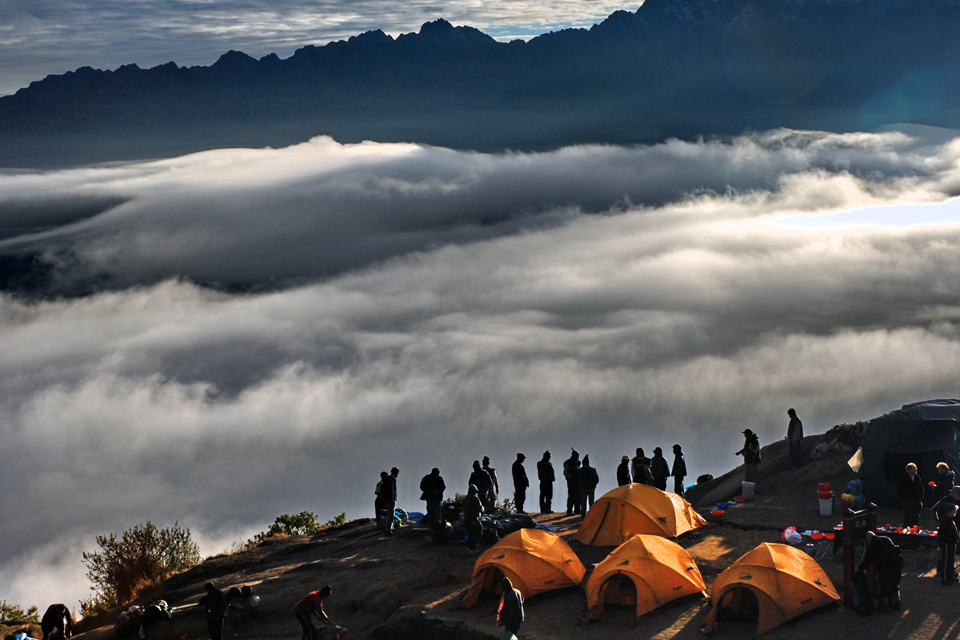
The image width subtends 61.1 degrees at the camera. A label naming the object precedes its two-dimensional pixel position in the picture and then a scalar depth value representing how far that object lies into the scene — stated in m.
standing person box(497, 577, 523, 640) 16.16
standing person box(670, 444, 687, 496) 28.69
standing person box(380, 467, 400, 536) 26.80
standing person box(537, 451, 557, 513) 28.45
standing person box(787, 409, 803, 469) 28.83
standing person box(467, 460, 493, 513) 26.28
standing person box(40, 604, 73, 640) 21.86
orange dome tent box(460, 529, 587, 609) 20.47
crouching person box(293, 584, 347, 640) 19.09
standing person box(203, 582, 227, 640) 20.51
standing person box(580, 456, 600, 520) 26.98
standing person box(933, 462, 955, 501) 20.23
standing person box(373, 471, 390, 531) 27.18
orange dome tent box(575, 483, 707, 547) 23.33
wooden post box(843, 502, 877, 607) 17.47
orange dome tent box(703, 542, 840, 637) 17.55
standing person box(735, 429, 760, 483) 27.97
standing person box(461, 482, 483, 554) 24.31
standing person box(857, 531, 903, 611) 17.17
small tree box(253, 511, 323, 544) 38.00
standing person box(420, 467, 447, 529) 25.88
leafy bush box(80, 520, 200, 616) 30.92
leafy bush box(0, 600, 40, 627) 31.87
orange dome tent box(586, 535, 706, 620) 18.94
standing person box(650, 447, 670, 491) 27.65
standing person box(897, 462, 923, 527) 20.89
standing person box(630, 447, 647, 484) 26.66
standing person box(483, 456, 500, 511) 26.55
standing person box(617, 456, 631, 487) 26.88
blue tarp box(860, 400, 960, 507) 23.75
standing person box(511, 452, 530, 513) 28.66
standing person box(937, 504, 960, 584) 18.11
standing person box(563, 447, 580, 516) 27.56
